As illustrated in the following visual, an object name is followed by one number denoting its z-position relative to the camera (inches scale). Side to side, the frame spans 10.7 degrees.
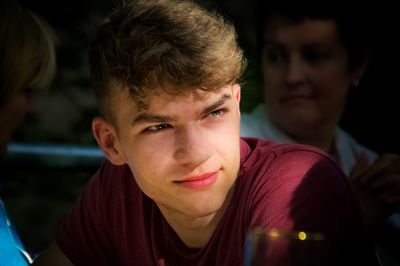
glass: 74.7
